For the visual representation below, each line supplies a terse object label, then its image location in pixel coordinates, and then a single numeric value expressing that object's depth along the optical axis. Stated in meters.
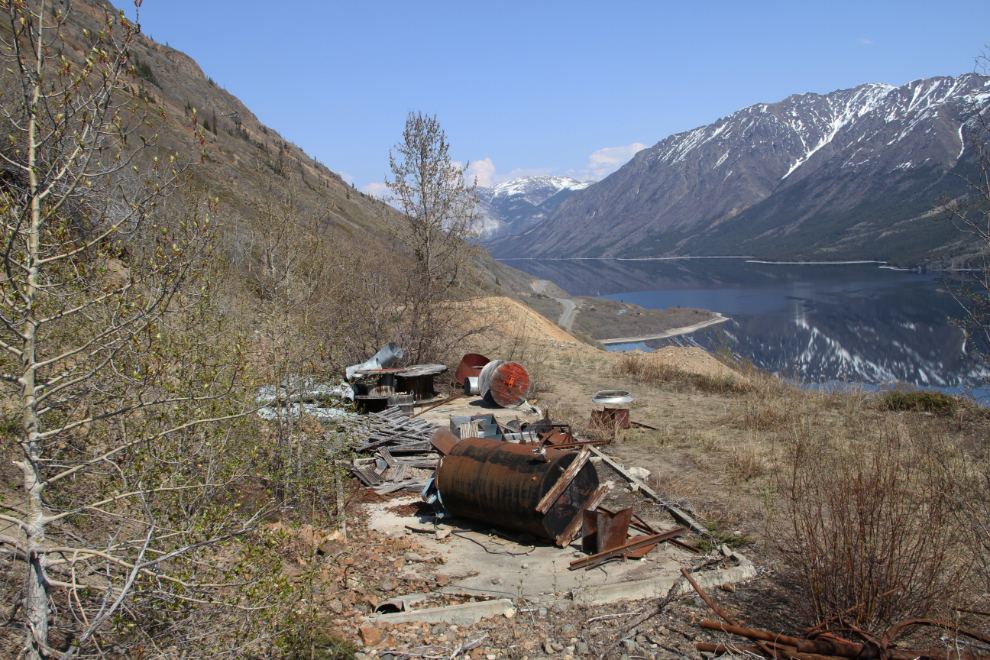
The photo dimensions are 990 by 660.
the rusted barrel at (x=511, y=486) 6.52
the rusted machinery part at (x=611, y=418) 11.30
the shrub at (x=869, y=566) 4.15
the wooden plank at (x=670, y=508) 6.64
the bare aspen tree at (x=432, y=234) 16.39
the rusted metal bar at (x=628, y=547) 5.98
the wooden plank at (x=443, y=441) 8.10
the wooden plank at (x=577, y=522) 6.55
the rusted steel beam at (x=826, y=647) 3.88
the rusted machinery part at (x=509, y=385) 13.66
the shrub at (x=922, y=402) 11.88
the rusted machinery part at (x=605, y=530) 6.13
